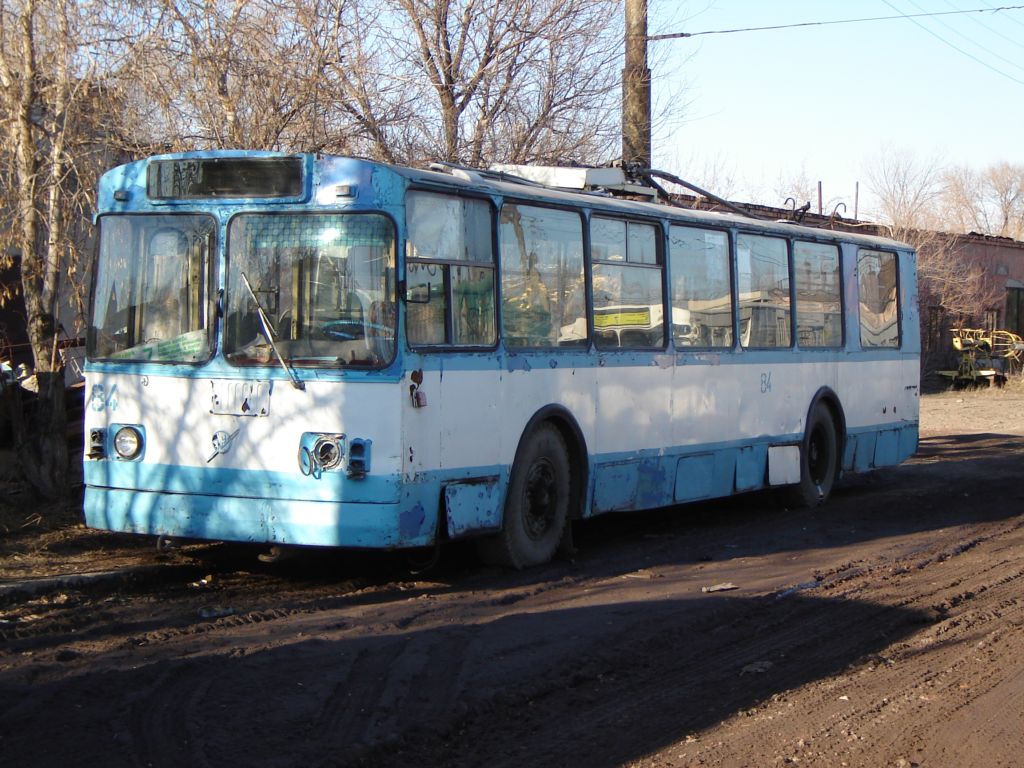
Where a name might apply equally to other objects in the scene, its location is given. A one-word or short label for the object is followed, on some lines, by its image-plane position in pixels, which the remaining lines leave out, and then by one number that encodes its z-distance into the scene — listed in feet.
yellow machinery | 121.39
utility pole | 55.47
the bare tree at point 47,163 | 35.65
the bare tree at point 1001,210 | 230.89
